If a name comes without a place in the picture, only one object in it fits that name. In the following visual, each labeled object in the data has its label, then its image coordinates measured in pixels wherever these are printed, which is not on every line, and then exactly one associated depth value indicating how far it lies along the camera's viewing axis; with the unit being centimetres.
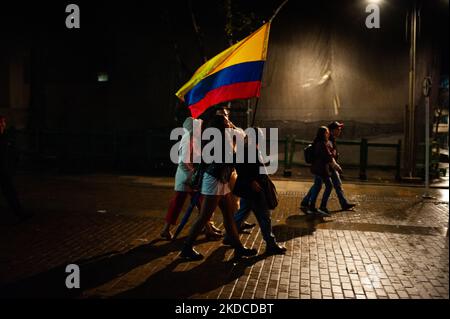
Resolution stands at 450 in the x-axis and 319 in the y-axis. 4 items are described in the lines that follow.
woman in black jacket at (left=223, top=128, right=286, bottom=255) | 641
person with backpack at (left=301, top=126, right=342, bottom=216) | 880
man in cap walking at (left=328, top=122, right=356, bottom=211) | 920
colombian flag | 679
